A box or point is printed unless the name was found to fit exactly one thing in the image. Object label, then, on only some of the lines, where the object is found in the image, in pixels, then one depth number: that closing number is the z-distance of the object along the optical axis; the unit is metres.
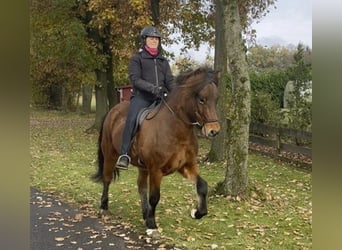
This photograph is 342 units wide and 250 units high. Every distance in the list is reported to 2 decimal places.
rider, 6.07
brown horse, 5.50
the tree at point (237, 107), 7.79
